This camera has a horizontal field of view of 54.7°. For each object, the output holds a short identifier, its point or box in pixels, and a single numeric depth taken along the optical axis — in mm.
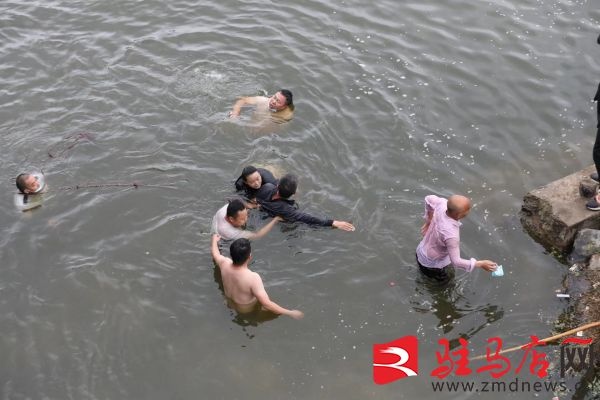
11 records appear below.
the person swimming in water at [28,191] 9688
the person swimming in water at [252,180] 9242
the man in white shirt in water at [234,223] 8727
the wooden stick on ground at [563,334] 7377
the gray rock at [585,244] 8680
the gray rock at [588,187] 9289
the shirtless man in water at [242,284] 7895
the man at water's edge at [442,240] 7543
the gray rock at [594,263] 8445
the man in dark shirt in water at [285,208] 9297
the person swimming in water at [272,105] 11305
